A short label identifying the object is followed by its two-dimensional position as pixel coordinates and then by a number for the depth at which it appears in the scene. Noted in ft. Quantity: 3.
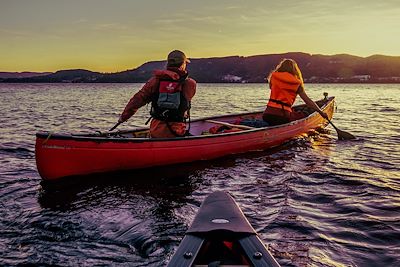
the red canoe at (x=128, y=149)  25.61
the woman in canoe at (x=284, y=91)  37.37
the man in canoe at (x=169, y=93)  27.78
